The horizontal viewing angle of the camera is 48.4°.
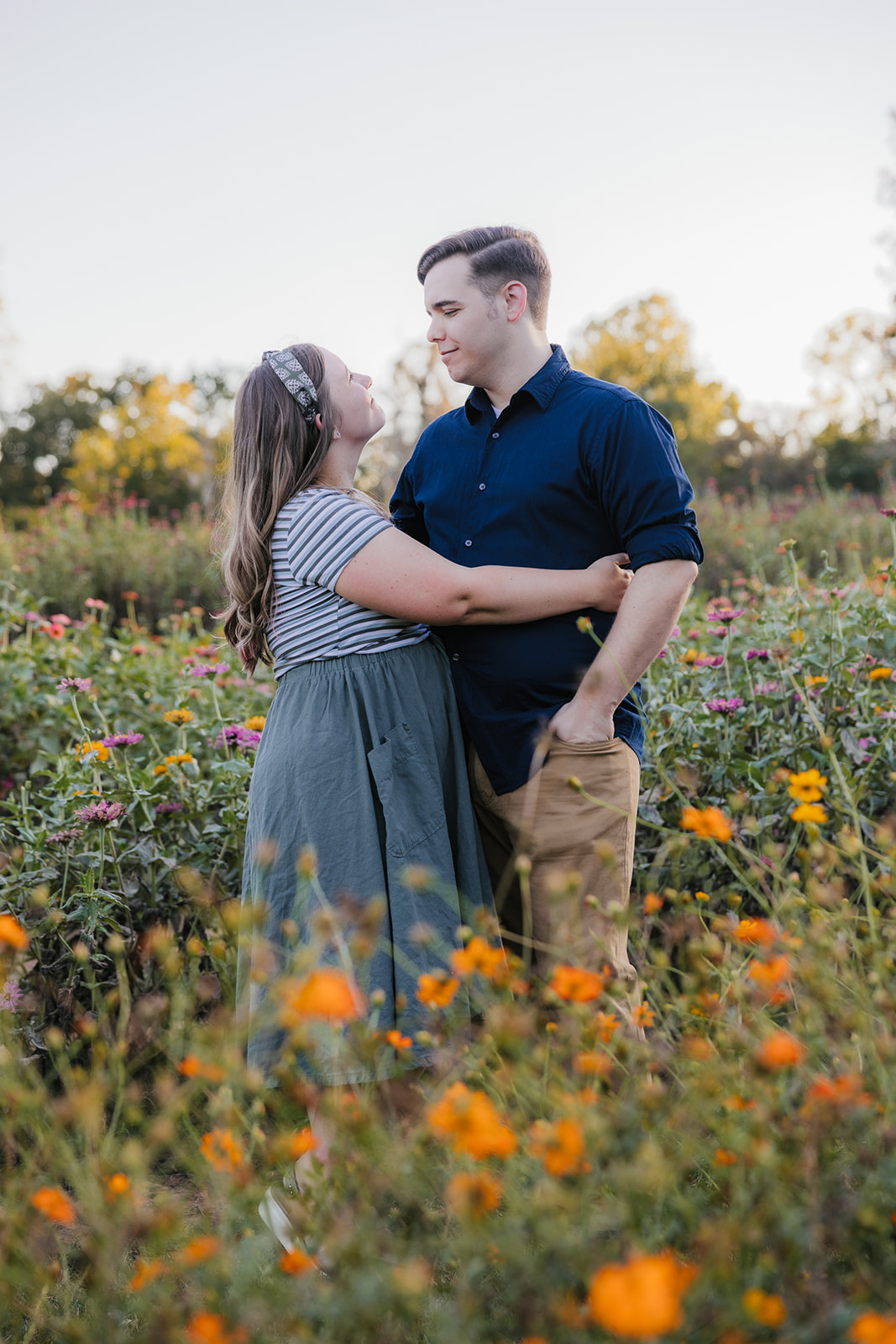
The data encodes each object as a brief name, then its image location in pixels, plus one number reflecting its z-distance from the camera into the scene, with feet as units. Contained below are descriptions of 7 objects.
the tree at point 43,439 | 103.81
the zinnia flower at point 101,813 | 8.06
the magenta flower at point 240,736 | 9.53
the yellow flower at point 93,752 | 8.62
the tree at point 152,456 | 88.58
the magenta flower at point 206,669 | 10.04
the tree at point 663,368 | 97.09
